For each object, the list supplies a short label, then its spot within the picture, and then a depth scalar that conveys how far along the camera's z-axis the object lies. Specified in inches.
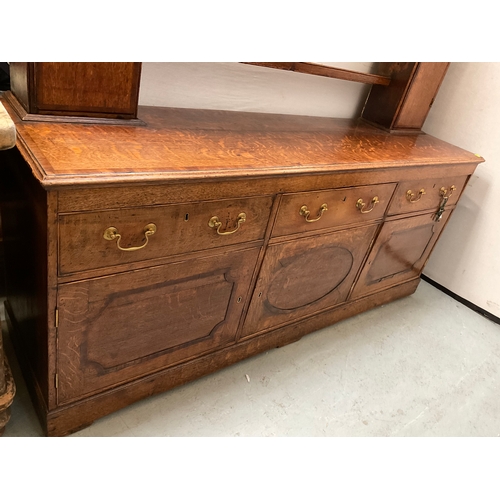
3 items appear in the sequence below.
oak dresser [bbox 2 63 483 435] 37.5
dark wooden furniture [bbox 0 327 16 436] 43.4
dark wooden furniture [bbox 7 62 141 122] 41.3
